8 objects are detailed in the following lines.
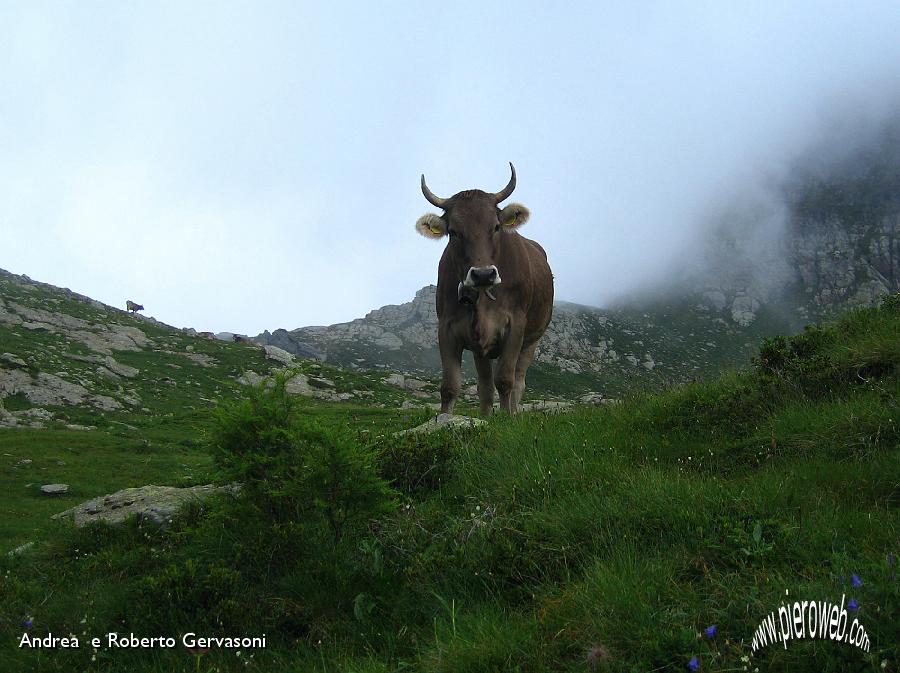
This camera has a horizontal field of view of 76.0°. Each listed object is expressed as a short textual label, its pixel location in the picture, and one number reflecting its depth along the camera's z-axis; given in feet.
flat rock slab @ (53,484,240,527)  20.27
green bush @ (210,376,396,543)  15.46
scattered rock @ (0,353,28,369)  116.90
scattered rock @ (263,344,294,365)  218.81
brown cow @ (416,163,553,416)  31.63
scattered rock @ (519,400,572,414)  26.89
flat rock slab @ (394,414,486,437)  23.86
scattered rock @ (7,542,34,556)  19.72
